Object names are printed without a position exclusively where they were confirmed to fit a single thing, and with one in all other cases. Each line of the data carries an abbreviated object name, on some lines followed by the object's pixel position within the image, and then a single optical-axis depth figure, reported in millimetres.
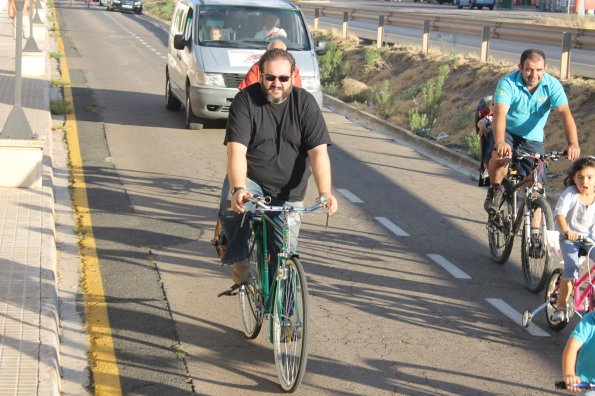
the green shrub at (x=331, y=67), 26391
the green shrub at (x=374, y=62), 27094
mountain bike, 8773
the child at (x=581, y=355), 4707
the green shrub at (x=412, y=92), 22391
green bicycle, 6230
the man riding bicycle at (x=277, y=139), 6641
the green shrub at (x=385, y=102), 20859
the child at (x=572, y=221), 7266
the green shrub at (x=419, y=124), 18359
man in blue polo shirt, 9125
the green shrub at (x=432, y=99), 19672
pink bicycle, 7164
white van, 17078
